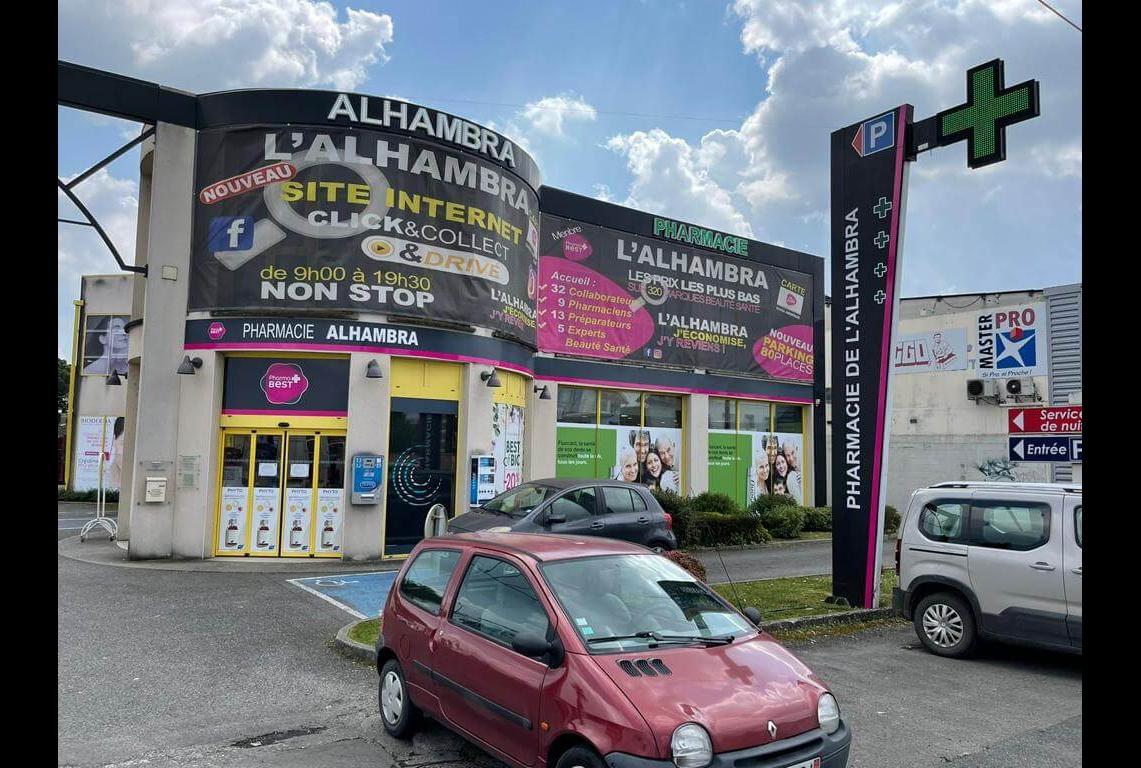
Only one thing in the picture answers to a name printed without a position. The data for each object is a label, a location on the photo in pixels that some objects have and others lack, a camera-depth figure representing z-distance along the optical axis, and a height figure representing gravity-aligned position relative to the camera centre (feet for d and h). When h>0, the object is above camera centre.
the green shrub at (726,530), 57.93 -8.03
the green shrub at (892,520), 72.64 -8.64
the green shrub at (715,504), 62.85 -6.40
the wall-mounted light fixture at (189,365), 46.57 +2.92
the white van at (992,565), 25.88 -4.72
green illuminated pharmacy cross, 31.09 +12.81
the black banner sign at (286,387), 48.57 +1.80
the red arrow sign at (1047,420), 35.27 +0.41
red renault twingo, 13.42 -4.71
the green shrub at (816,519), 73.97 -8.75
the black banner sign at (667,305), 65.87 +10.90
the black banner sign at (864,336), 34.96 +4.11
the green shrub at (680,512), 57.06 -6.51
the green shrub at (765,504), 69.74 -7.12
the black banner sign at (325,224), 48.08 +11.93
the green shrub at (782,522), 67.21 -8.31
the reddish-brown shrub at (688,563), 29.45 -5.23
